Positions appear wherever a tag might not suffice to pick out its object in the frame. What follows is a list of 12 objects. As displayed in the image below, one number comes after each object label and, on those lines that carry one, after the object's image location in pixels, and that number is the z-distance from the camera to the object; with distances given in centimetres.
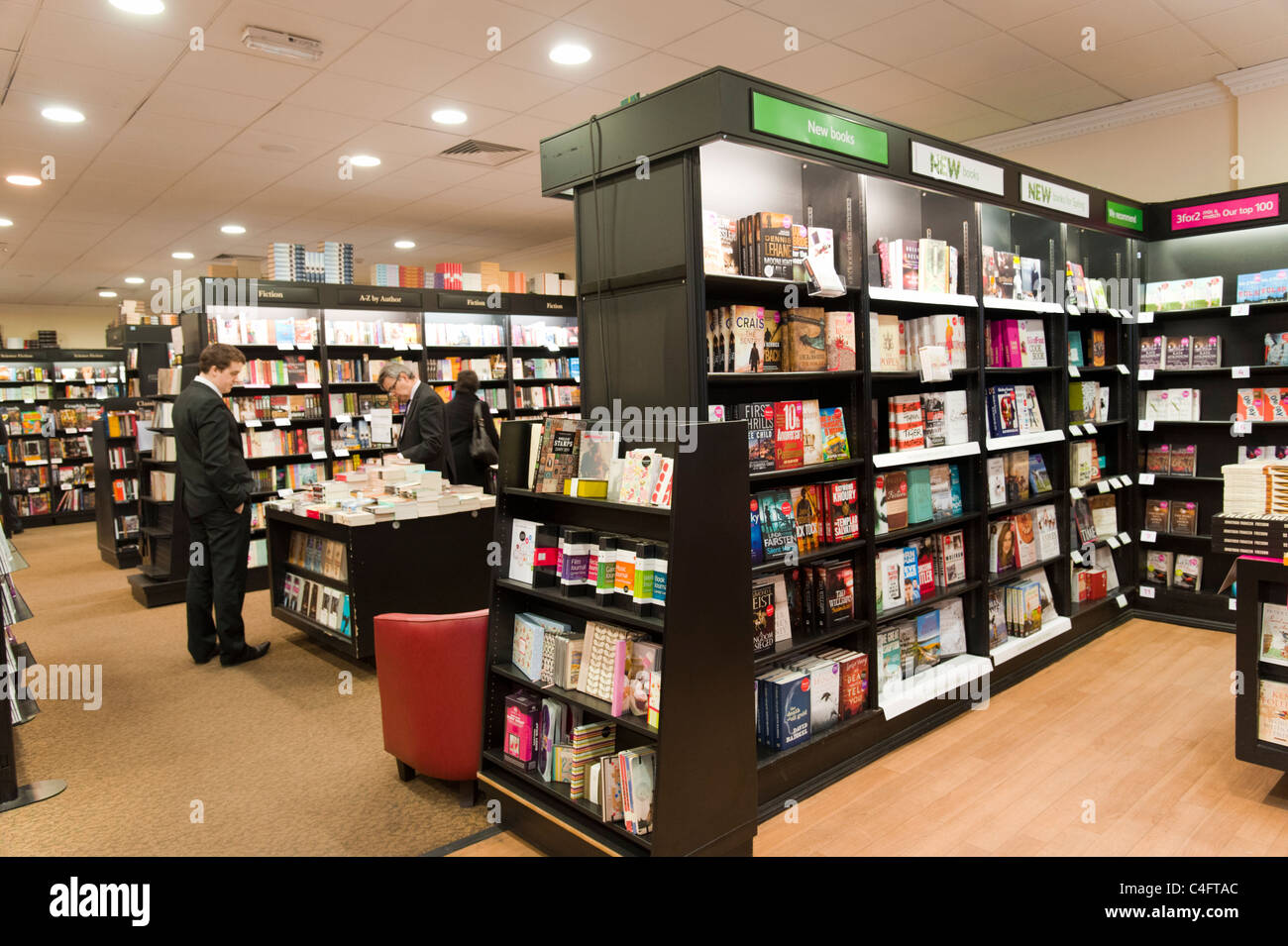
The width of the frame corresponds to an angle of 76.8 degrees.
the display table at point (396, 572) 479
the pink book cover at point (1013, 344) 480
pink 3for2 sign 534
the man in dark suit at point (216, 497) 506
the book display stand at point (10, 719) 352
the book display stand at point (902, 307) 310
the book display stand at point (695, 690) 255
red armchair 331
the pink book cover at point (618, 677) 274
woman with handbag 670
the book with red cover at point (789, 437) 338
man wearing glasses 597
